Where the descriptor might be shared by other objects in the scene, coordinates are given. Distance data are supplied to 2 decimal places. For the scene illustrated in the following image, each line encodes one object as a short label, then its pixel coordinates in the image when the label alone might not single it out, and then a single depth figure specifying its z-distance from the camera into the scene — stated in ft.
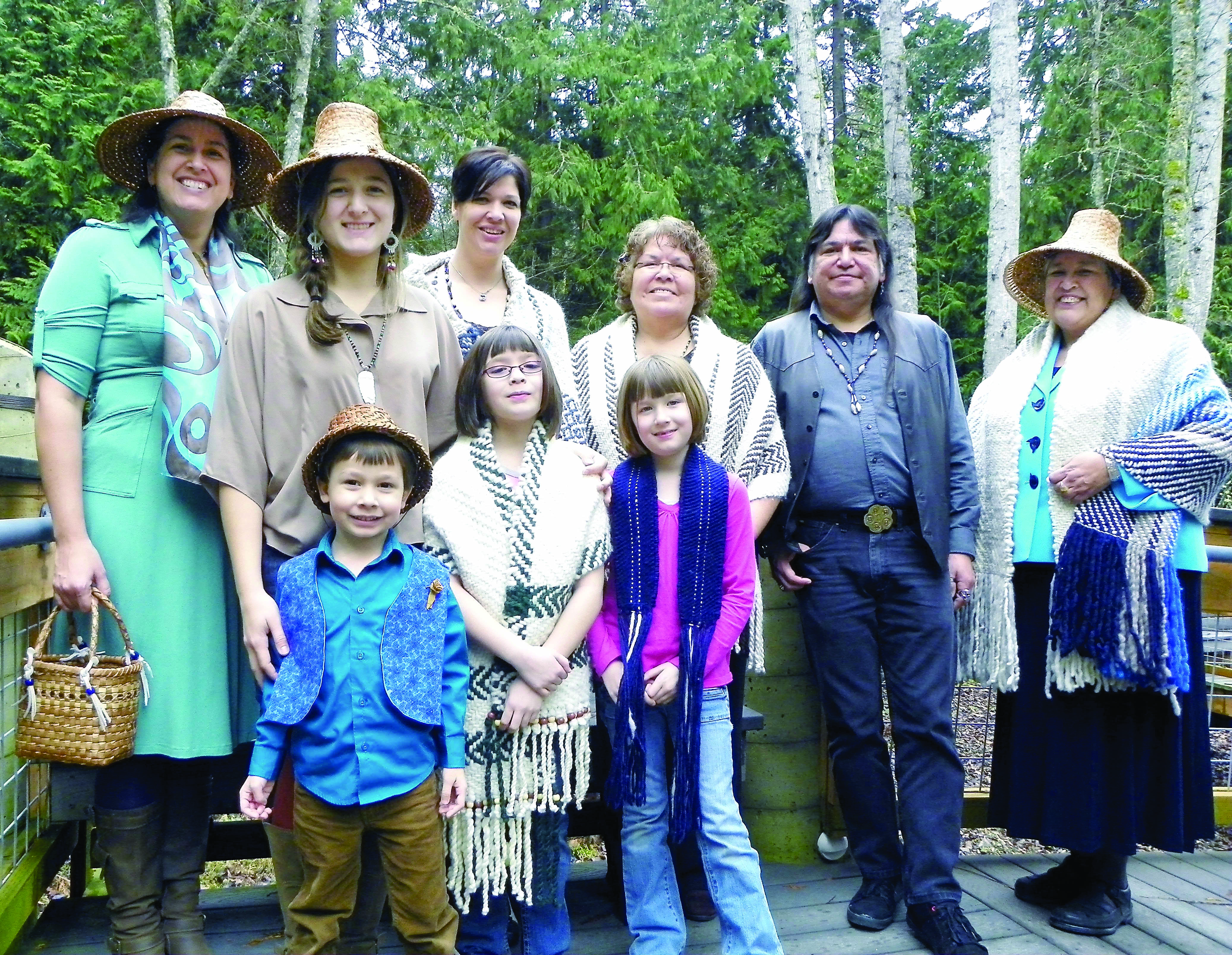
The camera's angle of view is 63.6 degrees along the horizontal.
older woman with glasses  9.52
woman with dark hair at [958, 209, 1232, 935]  9.54
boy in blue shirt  7.16
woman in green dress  7.89
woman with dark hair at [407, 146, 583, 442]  9.73
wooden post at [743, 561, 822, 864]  11.51
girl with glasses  8.11
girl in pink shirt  8.38
